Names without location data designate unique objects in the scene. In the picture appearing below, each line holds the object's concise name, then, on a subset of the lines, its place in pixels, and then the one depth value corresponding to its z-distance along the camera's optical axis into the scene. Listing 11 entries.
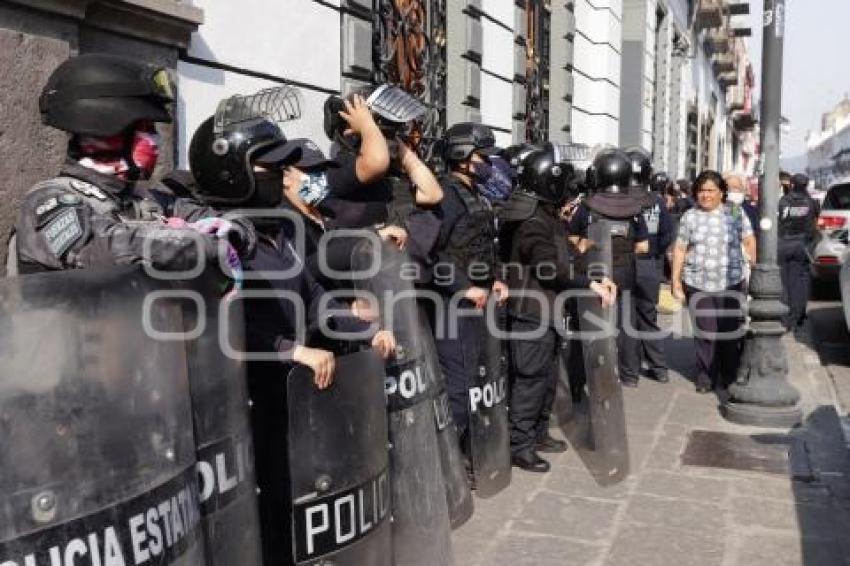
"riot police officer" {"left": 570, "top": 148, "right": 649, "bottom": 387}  6.66
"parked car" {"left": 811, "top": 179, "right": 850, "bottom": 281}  12.67
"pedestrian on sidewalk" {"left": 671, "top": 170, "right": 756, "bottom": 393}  6.79
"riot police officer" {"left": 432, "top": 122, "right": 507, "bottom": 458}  4.31
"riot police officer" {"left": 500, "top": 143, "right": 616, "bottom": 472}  4.95
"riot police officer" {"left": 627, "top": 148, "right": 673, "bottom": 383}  7.40
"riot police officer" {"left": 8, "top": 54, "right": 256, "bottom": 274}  2.05
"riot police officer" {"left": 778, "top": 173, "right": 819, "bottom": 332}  9.81
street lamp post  6.16
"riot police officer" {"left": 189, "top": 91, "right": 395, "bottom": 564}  2.46
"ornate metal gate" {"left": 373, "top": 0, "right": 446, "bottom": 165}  7.37
